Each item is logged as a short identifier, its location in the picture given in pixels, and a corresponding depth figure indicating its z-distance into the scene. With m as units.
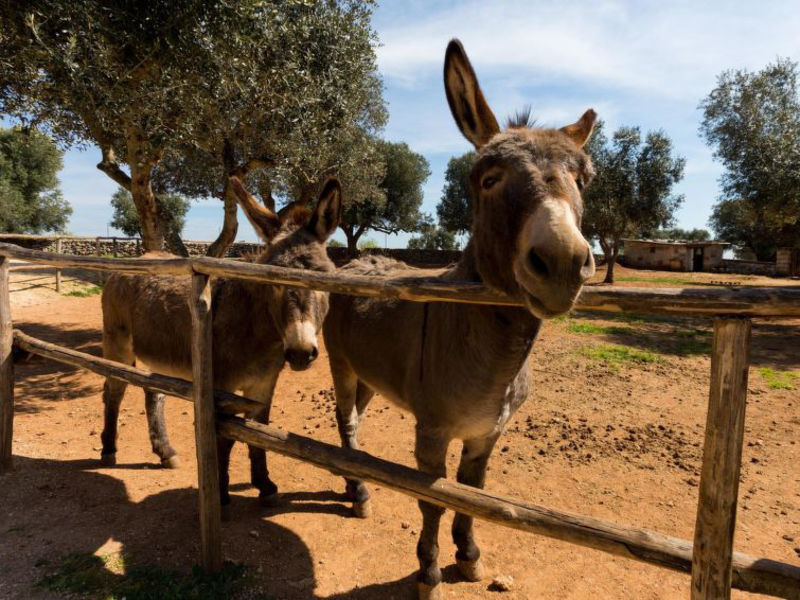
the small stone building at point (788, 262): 31.08
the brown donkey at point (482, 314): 1.63
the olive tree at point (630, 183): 23.80
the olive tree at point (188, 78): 6.10
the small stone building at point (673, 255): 38.38
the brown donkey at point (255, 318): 3.32
